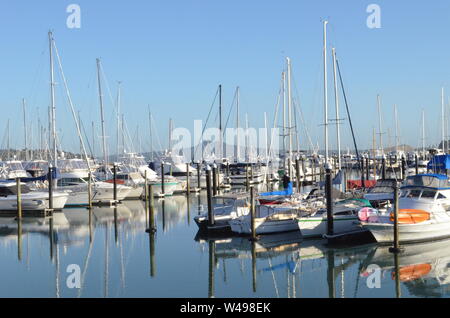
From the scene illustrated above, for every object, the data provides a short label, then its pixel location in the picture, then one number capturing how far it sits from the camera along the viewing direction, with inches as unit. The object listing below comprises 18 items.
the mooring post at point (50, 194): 1523.4
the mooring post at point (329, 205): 1011.9
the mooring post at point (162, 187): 2045.0
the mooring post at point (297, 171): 1462.4
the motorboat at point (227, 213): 1171.3
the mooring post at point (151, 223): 1172.5
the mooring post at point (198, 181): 2235.5
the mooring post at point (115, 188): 1754.9
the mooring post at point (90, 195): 1668.3
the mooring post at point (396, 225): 914.1
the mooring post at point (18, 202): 1414.6
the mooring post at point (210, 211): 1151.6
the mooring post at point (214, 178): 1767.8
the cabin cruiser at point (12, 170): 2423.7
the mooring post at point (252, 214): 1046.4
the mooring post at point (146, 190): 1773.5
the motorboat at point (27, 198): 1528.1
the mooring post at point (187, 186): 2097.1
